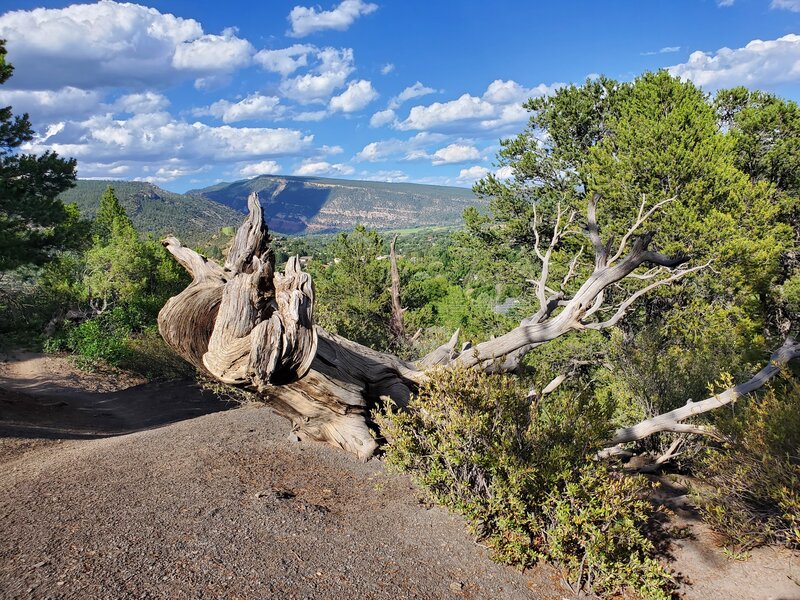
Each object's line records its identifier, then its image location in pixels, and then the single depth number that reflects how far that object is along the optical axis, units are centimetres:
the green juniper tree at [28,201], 1319
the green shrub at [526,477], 409
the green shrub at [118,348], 1853
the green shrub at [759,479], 456
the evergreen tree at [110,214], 3491
